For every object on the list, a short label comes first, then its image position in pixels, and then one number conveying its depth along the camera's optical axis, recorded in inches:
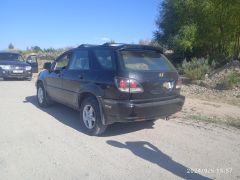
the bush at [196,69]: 364.1
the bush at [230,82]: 304.7
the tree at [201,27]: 441.0
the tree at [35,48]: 1791.3
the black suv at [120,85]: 145.3
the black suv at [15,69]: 425.0
